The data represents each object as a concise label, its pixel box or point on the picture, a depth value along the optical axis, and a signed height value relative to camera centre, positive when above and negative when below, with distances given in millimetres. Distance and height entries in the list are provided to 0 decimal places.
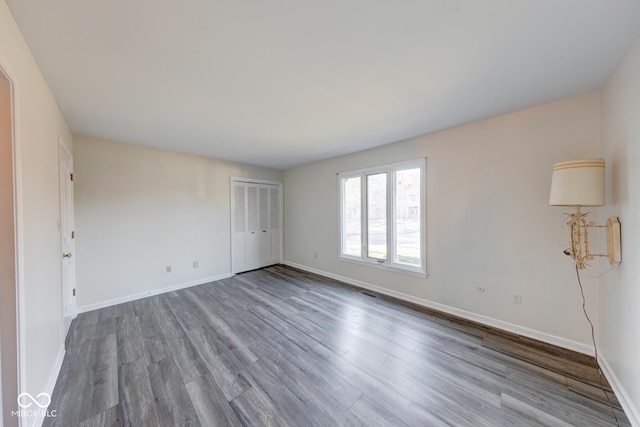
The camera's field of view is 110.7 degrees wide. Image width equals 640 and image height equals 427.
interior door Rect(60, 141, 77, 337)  2531 -298
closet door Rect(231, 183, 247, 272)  4656 -276
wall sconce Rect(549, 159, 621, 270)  1667 +151
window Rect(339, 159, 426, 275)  3246 -74
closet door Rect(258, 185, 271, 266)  5168 -279
